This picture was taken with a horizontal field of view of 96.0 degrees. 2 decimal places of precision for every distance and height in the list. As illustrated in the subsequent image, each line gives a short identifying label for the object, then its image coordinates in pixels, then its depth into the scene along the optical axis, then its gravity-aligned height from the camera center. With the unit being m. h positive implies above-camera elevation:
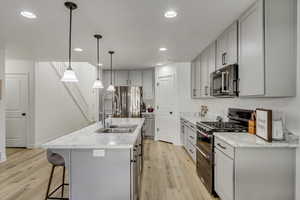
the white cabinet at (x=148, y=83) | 4.99 +0.60
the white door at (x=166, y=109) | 4.10 -0.30
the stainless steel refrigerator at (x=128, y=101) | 4.79 -0.06
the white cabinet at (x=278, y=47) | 1.41 +0.55
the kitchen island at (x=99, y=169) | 1.37 -0.72
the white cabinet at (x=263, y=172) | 1.40 -0.76
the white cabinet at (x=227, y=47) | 1.90 +0.82
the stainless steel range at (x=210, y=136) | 1.89 -0.56
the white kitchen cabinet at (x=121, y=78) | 5.01 +0.79
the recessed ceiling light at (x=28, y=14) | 1.72 +1.10
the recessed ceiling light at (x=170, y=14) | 1.69 +1.10
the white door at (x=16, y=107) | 3.80 -0.23
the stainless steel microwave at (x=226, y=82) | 1.84 +0.27
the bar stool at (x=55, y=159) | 1.57 -0.71
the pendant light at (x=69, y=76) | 1.66 +0.28
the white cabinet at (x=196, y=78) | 3.34 +0.57
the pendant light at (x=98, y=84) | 2.35 +0.27
